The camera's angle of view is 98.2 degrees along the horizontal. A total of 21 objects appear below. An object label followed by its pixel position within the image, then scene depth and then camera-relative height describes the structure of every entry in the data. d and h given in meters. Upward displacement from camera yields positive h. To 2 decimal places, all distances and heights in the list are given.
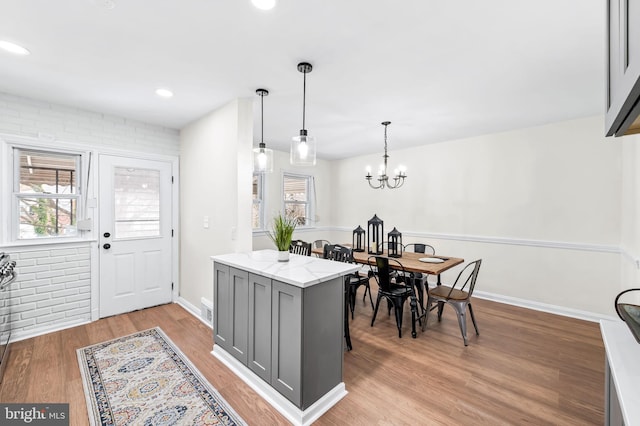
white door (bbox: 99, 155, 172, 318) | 3.46 -0.31
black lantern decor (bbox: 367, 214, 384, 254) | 3.80 -0.37
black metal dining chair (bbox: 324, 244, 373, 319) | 3.09 -0.55
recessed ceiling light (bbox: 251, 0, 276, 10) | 1.56 +1.18
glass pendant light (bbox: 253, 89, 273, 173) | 2.74 +0.54
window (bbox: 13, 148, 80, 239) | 2.97 +0.19
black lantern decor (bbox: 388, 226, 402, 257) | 3.65 -0.42
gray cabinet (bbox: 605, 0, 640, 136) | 0.67 +0.42
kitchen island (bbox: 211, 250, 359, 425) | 1.83 -0.87
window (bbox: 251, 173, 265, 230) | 5.28 +0.20
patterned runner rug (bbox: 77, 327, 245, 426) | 1.86 -1.37
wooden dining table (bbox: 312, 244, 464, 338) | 2.99 -0.60
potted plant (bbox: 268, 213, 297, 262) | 2.47 -0.22
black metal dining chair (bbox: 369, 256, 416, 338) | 3.08 -0.89
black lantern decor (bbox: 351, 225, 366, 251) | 4.14 -0.39
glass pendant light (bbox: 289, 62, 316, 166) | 2.33 +0.55
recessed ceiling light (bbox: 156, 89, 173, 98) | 2.73 +1.19
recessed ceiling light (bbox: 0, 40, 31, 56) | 1.96 +1.18
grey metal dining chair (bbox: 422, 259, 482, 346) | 2.88 -0.92
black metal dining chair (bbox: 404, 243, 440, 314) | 3.58 -0.97
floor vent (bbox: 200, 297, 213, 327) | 3.17 -1.16
